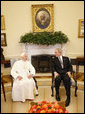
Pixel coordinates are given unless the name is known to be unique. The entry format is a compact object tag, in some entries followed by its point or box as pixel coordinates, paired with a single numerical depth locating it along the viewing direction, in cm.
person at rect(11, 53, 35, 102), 368
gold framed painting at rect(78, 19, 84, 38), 583
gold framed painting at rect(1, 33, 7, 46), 604
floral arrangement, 201
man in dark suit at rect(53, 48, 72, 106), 364
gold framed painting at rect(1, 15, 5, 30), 594
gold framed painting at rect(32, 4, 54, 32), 581
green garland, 561
